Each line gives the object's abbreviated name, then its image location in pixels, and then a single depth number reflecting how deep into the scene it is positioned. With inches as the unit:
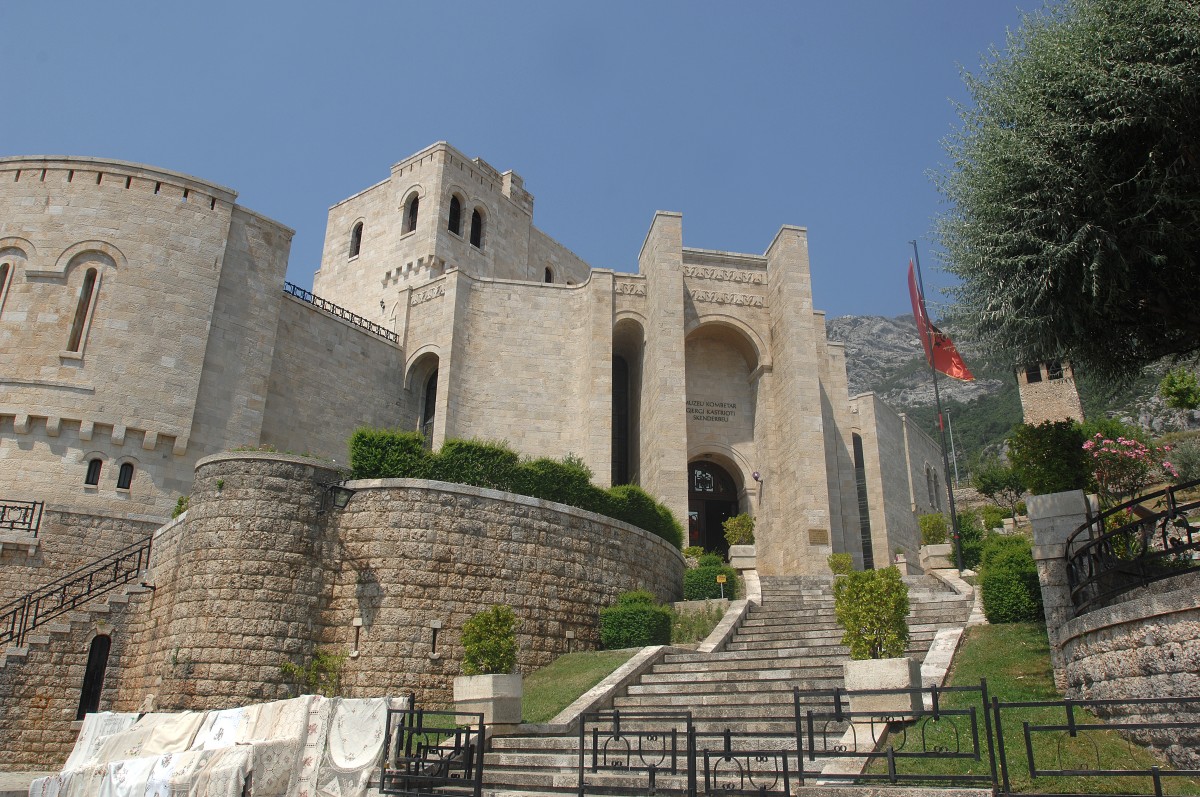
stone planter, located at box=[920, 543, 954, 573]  843.4
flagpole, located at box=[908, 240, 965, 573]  817.8
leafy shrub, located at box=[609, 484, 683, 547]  764.0
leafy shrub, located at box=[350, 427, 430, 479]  628.7
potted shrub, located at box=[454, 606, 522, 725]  438.6
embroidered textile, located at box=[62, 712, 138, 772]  450.9
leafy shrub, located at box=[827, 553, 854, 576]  844.6
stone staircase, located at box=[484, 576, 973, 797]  374.9
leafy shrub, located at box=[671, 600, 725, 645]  671.1
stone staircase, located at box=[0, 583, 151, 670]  610.4
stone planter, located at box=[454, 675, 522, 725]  437.1
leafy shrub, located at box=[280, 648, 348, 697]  546.6
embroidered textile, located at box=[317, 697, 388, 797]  371.6
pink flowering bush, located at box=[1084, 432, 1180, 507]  472.3
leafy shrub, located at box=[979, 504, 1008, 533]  1054.9
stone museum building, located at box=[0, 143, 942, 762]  586.9
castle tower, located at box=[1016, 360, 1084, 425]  1540.4
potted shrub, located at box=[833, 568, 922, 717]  354.3
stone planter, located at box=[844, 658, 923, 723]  352.8
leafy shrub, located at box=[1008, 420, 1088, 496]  448.8
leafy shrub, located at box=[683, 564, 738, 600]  758.5
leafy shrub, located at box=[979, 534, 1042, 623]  518.0
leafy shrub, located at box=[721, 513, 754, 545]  870.4
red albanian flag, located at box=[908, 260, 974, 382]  968.3
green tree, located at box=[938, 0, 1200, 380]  406.9
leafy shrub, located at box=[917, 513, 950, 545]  921.5
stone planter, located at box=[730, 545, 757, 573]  806.5
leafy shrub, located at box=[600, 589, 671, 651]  639.1
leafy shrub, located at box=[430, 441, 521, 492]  668.1
